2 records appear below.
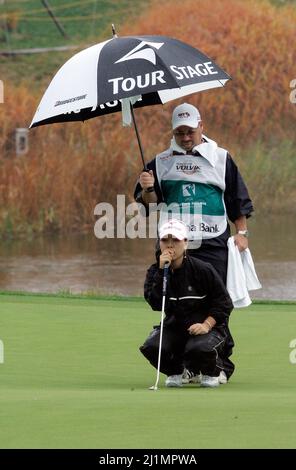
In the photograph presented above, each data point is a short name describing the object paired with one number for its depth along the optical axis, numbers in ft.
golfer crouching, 48.78
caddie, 51.60
